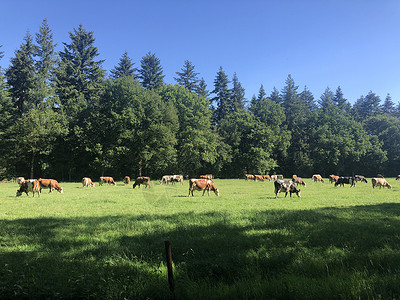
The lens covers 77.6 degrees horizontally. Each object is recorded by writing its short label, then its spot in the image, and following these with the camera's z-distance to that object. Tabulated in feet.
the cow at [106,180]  108.28
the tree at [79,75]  162.81
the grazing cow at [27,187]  58.59
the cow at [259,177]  158.95
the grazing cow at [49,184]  67.36
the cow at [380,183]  84.48
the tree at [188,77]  220.02
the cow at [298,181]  104.92
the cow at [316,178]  144.44
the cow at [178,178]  126.26
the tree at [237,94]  226.58
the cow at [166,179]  120.80
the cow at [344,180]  103.88
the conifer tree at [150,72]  200.54
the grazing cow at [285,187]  56.49
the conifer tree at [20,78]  149.79
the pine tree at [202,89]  209.05
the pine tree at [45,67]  147.43
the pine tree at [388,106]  275.80
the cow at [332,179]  132.16
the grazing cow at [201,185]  60.59
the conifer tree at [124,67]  208.54
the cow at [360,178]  137.65
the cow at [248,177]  164.55
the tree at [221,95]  218.38
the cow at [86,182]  93.61
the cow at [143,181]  91.71
